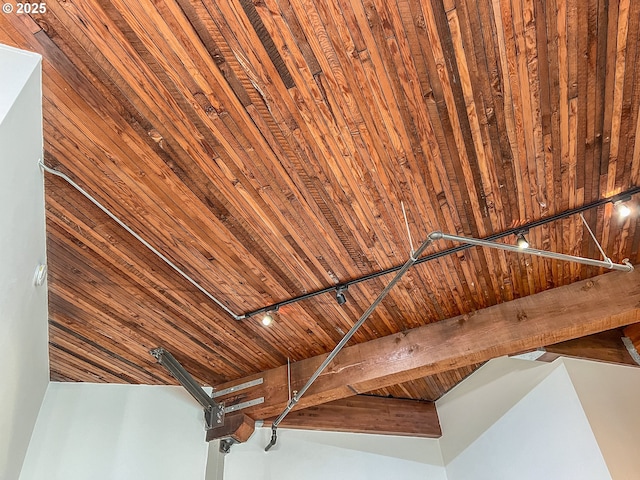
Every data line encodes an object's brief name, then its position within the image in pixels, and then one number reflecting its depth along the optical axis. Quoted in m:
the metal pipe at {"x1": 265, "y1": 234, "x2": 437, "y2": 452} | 3.00
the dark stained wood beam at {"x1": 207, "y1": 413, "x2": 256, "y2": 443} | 4.92
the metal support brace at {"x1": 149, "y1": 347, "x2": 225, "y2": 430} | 4.31
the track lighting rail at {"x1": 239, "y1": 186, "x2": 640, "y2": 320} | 3.35
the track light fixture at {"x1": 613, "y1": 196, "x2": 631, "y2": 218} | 3.34
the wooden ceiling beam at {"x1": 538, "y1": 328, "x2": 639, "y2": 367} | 5.04
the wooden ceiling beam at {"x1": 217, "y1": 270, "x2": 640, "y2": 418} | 3.97
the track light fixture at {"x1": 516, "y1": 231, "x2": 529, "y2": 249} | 3.26
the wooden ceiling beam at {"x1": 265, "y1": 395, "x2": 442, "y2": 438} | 5.84
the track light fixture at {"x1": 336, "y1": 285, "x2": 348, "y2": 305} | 3.85
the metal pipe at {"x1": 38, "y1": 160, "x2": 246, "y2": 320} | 2.82
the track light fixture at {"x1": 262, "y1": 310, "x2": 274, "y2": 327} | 4.03
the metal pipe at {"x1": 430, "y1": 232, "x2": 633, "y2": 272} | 2.90
